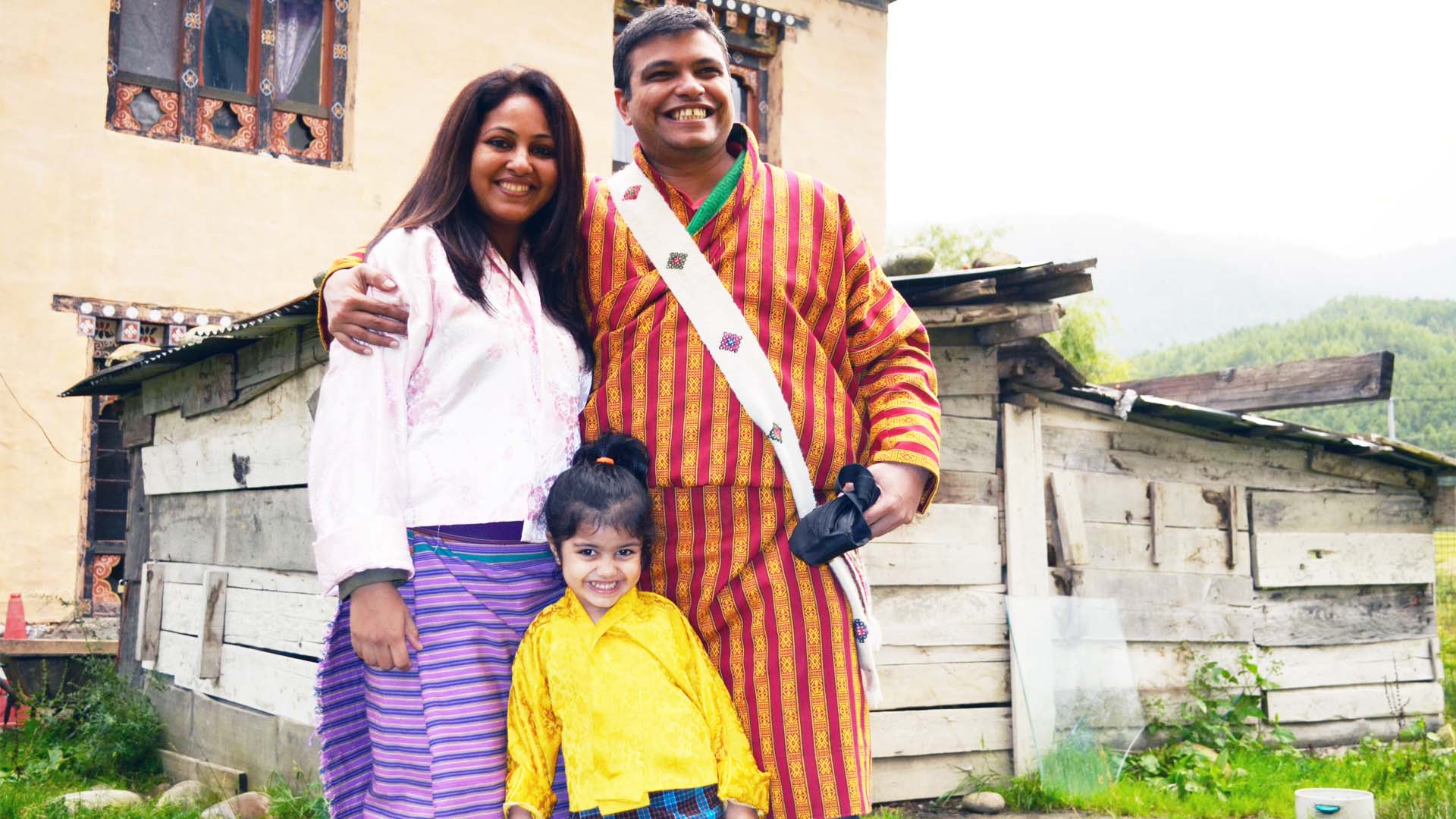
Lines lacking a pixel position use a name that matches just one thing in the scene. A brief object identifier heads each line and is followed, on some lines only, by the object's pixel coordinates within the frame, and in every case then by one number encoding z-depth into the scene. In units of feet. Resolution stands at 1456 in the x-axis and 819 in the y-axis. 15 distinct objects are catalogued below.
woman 7.26
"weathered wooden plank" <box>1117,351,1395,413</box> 25.26
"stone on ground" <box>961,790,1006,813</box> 18.08
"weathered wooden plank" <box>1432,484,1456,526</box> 26.40
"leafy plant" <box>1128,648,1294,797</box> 19.70
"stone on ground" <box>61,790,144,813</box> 17.56
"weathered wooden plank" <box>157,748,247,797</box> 18.53
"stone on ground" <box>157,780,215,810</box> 17.78
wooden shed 18.30
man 7.59
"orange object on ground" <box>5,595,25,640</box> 25.94
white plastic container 15.70
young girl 7.36
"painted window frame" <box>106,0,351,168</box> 29.30
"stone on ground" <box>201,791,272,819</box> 16.58
